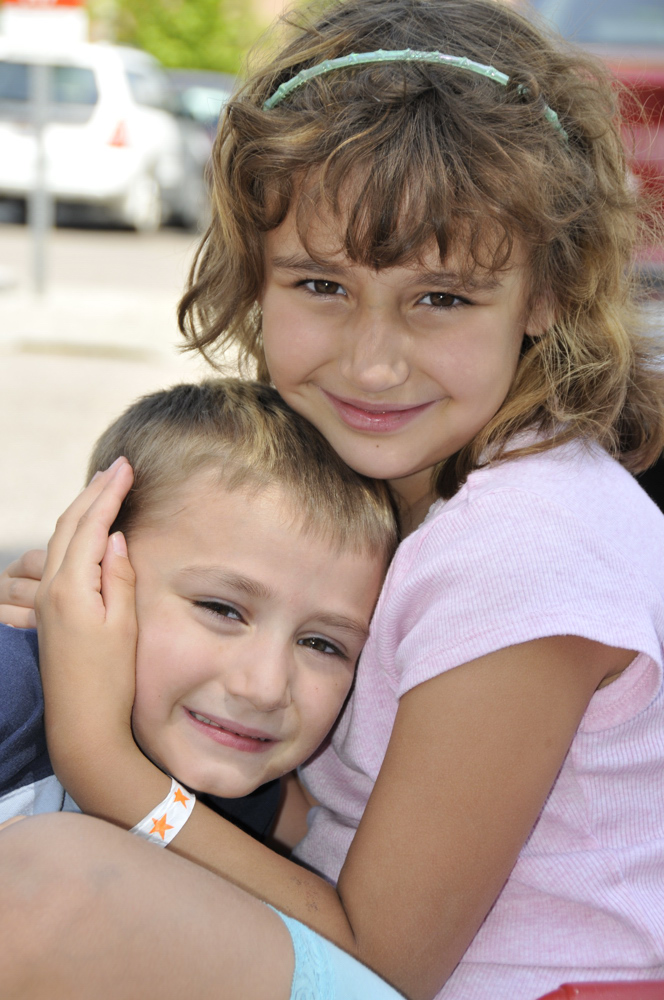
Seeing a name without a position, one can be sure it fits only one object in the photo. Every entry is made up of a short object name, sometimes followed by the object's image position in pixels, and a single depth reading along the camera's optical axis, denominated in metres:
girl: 1.31
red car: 3.71
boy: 1.62
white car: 11.68
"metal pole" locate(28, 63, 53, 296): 8.03
